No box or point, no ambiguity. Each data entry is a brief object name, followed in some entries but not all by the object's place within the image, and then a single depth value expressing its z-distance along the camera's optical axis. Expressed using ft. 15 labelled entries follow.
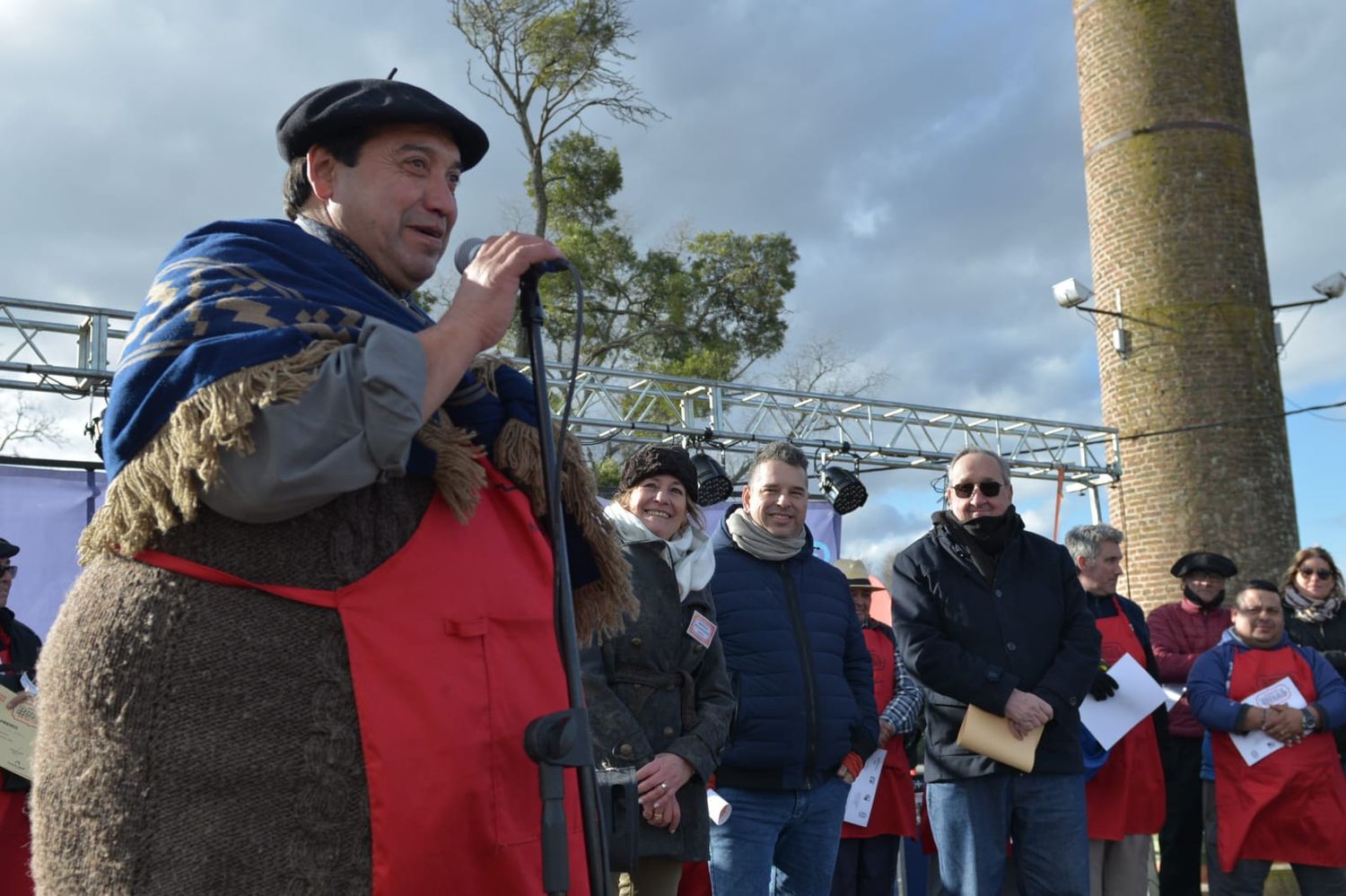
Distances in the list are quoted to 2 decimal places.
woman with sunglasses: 21.49
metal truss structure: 29.40
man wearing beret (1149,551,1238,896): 22.30
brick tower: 51.96
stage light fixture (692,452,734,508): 21.65
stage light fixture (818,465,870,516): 33.30
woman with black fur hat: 11.90
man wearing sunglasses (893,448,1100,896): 14.40
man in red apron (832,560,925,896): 19.25
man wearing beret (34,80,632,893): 4.62
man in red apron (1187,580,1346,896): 18.48
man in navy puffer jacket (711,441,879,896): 13.93
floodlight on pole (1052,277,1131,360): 51.94
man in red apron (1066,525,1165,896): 18.76
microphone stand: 4.89
